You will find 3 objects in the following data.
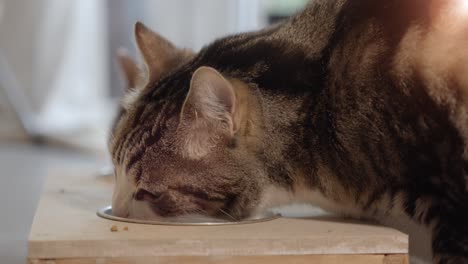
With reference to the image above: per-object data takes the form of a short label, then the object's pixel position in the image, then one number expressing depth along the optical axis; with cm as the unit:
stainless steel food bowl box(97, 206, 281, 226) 87
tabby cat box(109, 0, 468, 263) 86
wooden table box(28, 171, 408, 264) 82
